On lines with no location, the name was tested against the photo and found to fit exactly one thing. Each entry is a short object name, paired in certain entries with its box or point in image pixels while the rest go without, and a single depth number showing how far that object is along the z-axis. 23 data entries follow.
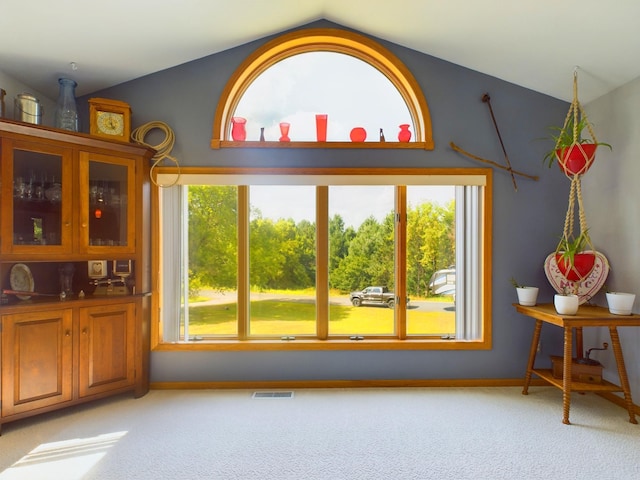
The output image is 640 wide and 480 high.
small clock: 2.82
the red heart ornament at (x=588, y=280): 2.77
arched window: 3.22
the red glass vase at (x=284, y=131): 3.13
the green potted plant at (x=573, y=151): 2.66
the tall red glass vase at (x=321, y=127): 3.13
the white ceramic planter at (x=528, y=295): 2.93
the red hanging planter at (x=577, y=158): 2.66
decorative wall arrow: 3.12
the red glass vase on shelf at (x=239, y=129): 3.14
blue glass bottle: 2.76
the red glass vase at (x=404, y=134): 3.15
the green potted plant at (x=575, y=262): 2.68
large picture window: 3.20
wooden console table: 2.45
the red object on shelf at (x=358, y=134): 3.15
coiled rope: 3.03
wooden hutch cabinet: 2.38
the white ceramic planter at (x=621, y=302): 2.51
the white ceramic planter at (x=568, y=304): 2.52
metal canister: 2.57
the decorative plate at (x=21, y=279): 2.55
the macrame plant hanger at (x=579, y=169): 2.67
